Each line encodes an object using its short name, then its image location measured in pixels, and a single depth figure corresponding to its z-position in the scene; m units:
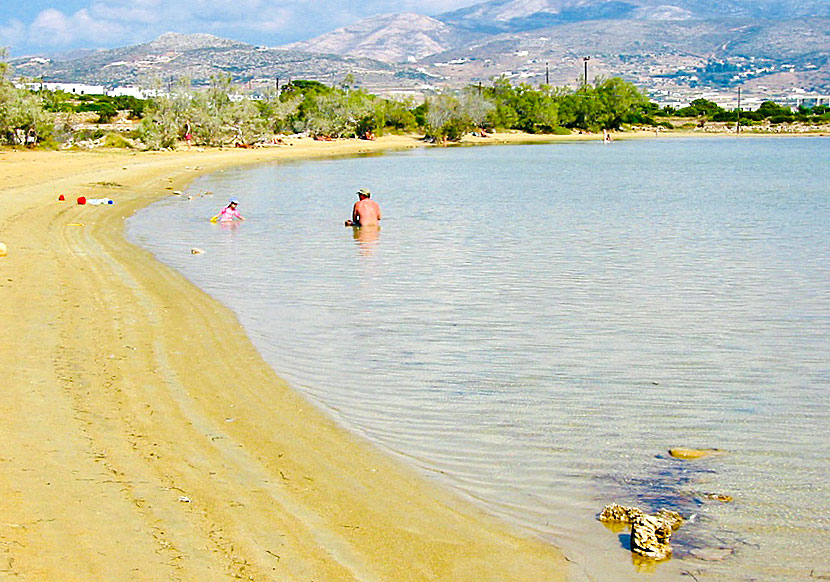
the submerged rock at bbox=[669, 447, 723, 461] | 6.67
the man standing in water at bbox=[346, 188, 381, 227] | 21.23
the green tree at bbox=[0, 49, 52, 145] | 42.78
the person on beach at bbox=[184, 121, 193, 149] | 54.88
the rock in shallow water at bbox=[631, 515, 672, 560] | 5.08
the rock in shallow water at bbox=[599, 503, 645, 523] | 5.52
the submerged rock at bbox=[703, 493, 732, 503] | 5.90
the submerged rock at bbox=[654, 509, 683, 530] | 5.45
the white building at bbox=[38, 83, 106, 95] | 143.74
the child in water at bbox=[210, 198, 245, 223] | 22.12
